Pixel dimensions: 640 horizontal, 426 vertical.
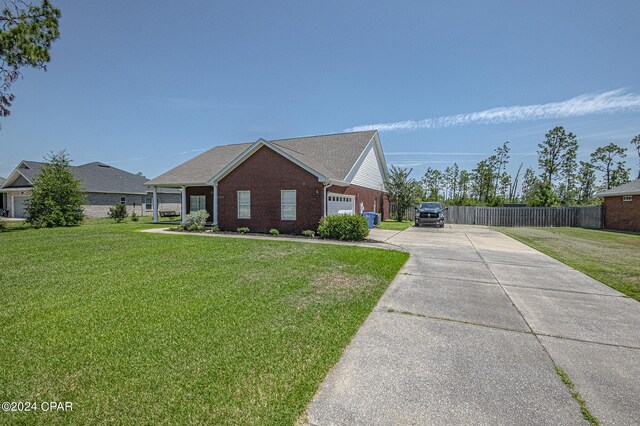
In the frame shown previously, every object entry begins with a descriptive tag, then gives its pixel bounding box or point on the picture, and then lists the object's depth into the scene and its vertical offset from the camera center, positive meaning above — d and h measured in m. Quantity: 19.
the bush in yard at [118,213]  22.86 -0.21
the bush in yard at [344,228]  12.73 -0.81
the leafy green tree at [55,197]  18.02 +0.87
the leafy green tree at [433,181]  47.25 +4.90
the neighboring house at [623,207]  18.77 +0.19
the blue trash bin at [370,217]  17.95 -0.44
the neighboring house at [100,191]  27.14 +2.00
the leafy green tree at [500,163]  36.94 +6.14
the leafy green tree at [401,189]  24.84 +1.87
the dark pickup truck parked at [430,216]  20.05 -0.42
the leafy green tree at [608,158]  35.81 +6.77
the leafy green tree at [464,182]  41.22 +4.26
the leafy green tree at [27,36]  10.31 +6.42
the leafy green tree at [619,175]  35.16 +4.35
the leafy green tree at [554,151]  33.81 +7.19
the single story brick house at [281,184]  14.48 +1.51
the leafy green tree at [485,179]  36.53 +4.08
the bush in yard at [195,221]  16.34 -0.62
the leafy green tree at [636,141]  35.55 +8.61
